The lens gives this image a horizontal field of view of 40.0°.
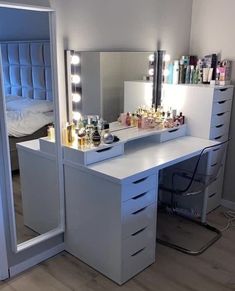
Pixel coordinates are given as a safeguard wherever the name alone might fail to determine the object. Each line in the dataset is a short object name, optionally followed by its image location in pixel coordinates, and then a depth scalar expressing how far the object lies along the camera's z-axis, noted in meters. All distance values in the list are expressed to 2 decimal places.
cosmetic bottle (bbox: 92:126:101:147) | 2.11
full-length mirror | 1.86
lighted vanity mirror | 2.28
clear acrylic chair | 2.44
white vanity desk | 1.92
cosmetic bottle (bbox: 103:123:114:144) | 2.16
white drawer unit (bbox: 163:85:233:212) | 2.64
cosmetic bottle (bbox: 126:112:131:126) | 2.59
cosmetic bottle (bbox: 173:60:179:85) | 2.86
